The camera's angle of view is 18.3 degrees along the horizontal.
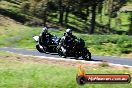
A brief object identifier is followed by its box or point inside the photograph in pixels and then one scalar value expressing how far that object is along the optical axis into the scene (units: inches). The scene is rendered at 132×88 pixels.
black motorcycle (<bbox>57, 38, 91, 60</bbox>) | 1124.5
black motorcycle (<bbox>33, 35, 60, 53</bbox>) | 1268.5
